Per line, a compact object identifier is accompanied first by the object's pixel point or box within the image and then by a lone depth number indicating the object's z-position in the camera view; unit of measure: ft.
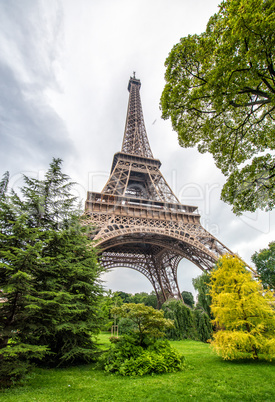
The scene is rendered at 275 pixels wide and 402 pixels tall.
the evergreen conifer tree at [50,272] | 19.38
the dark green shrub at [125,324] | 52.62
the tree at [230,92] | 15.12
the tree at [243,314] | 24.88
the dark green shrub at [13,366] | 17.44
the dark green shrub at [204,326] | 50.03
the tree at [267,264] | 90.33
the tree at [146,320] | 25.73
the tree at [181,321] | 56.24
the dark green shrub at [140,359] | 22.61
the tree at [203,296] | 54.08
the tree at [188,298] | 180.92
